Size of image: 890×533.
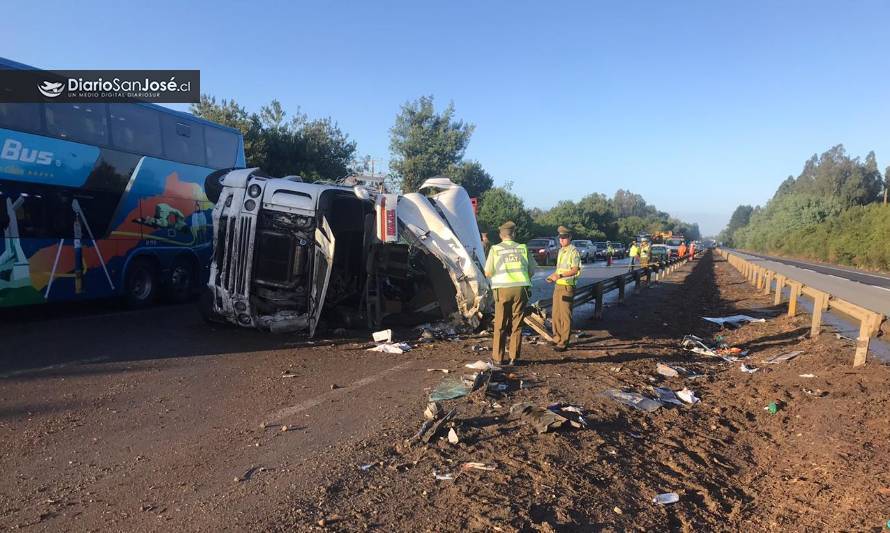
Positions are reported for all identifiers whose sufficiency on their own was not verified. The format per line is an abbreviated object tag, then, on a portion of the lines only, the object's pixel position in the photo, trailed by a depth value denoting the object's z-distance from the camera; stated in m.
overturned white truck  7.53
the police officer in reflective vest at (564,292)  7.55
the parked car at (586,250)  38.39
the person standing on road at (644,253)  23.20
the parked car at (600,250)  46.17
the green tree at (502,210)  38.00
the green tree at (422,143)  41.84
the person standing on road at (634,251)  25.53
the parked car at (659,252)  31.85
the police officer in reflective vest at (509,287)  6.60
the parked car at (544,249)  30.66
